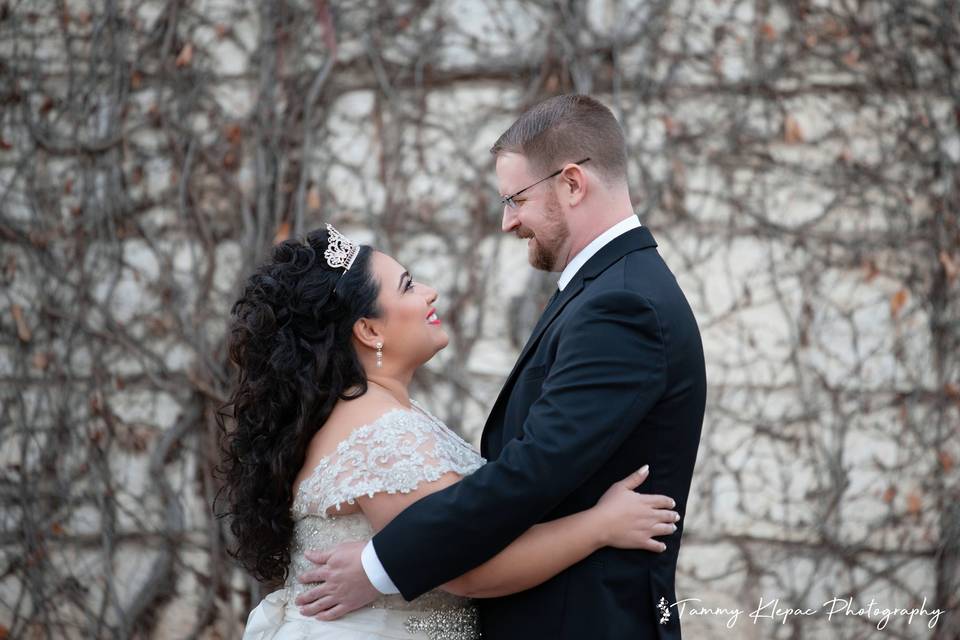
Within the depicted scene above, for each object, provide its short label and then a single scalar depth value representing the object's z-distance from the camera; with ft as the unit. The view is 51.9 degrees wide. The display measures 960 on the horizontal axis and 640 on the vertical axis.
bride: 7.75
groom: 6.87
